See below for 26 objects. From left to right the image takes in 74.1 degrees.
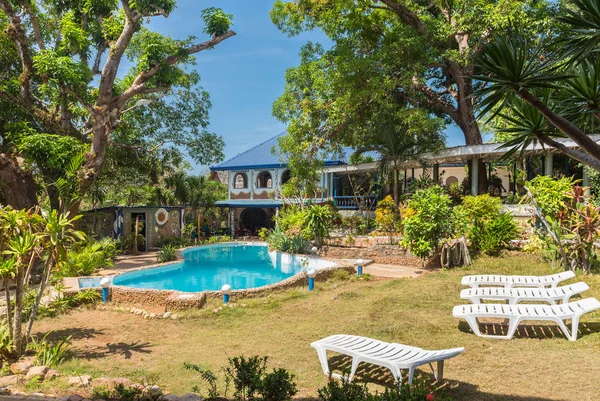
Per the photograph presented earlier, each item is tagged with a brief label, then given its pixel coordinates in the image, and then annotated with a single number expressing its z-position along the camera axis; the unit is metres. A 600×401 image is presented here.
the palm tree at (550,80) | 3.02
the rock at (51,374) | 5.14
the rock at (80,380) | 4.84
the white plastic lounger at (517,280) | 8.63
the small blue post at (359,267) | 13.14
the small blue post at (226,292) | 10.08
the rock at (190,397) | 4.00
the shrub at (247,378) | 3.91
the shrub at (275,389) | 3.86
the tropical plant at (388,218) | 17.97
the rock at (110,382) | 4.70
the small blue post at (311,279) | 11.46
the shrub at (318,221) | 17.53
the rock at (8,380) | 4.83
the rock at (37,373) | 5.06
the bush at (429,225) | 13.01
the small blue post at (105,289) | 10.69
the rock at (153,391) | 4.21
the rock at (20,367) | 5.39
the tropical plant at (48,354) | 5.97
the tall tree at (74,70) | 14.49
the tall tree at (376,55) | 17.30
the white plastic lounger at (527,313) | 6.30
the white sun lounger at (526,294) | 7.36
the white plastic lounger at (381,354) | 4.66
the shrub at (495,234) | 13.12
